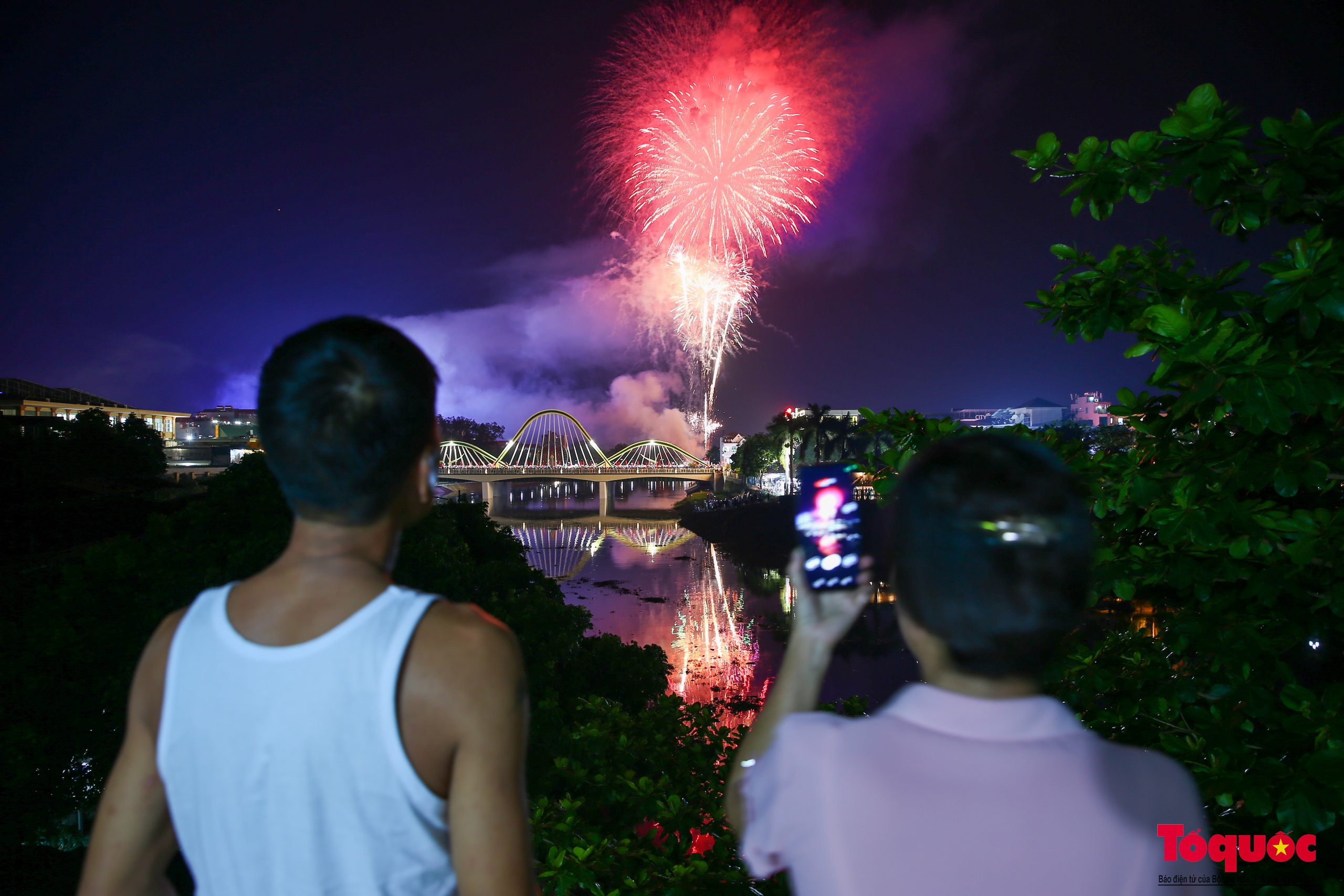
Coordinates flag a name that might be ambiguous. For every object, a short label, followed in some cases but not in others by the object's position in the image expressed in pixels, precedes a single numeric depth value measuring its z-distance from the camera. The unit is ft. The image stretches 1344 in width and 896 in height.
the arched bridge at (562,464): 192.54
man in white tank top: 3.38
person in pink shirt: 2.93
